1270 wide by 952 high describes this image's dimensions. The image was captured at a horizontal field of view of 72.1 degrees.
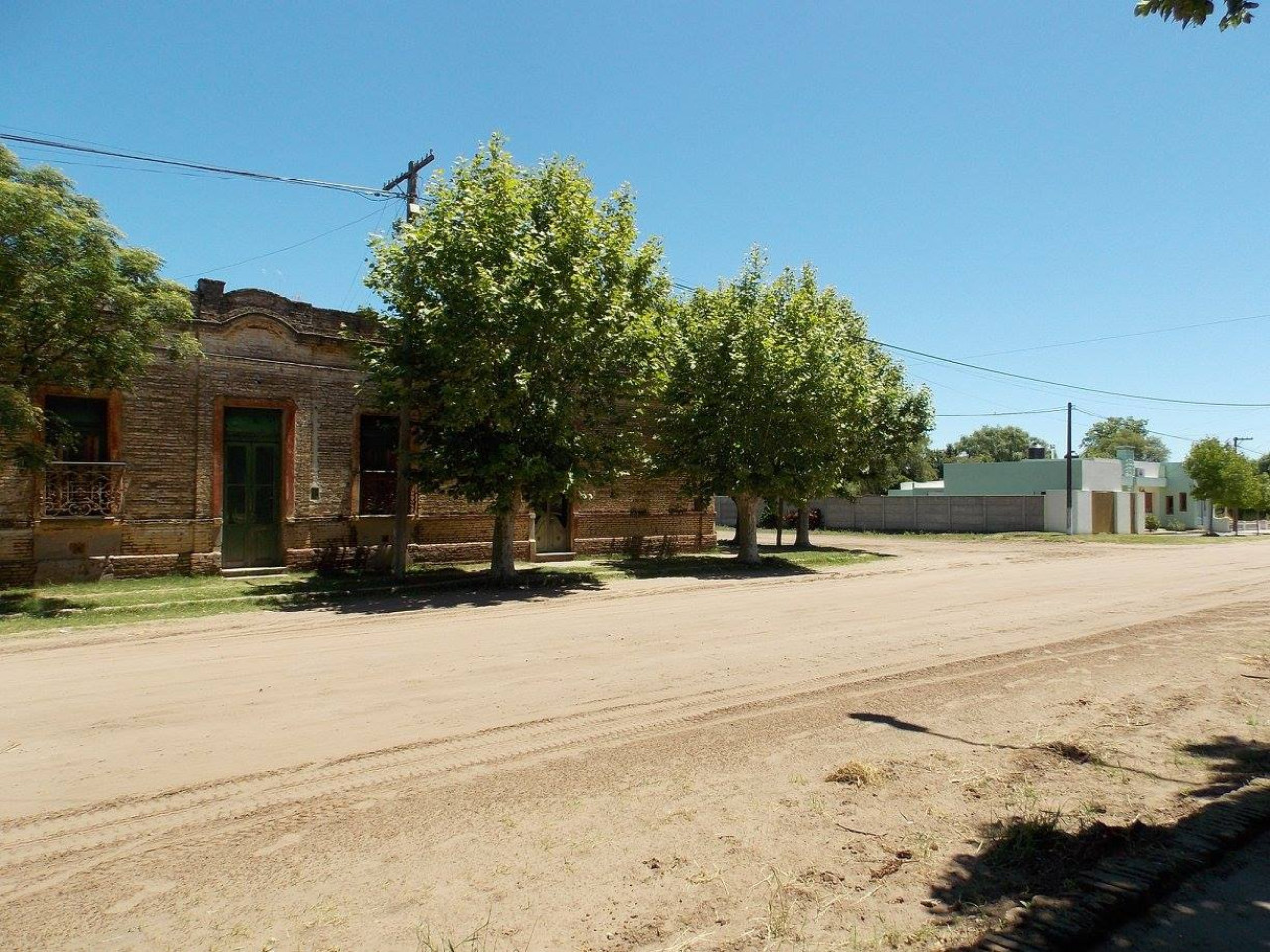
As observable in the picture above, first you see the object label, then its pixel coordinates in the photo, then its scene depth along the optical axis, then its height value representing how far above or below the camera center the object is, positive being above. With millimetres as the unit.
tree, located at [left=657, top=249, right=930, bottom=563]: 21641 +2631
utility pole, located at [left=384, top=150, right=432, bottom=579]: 17098 +989
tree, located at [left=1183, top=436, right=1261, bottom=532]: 48125 +2144
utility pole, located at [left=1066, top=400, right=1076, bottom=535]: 42594 +1380
